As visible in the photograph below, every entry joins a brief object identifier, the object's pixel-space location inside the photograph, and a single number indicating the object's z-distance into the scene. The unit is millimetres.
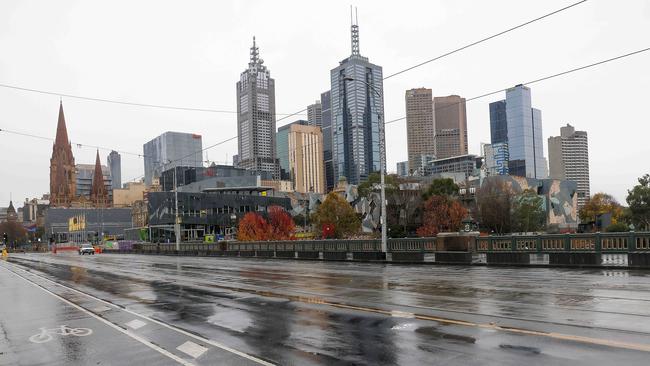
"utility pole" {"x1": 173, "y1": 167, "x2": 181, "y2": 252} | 62484
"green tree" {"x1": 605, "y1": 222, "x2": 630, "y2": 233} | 70500
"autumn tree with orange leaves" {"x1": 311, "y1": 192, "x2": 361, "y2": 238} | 91375
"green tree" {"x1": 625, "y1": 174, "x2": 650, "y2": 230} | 77625
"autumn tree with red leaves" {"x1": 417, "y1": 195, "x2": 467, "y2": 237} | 83000
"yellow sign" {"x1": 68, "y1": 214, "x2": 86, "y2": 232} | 148962
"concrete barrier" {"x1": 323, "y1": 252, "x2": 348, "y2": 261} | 37156
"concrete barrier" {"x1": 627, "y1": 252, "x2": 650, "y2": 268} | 20641
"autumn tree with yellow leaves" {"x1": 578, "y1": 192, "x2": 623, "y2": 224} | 121375
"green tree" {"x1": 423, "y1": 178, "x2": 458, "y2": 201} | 87875
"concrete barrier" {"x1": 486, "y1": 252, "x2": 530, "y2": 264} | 25406
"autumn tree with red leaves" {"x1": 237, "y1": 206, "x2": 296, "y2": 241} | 101375
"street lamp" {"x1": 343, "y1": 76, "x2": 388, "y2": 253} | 32500
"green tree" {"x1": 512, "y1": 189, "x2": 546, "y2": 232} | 92688
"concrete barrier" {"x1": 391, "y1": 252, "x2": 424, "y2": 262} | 31016
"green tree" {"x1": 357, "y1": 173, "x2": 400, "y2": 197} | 89500
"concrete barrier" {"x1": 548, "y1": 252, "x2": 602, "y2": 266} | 22516
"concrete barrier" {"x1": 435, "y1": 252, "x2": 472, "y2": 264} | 28078
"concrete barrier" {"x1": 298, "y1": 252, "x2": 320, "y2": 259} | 40419
